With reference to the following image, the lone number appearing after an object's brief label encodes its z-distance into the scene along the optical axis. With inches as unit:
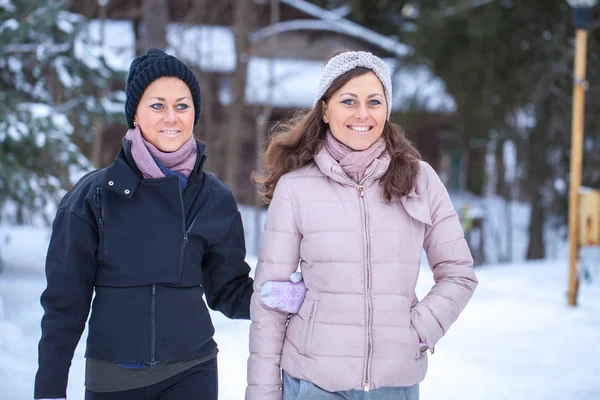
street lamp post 290.8
